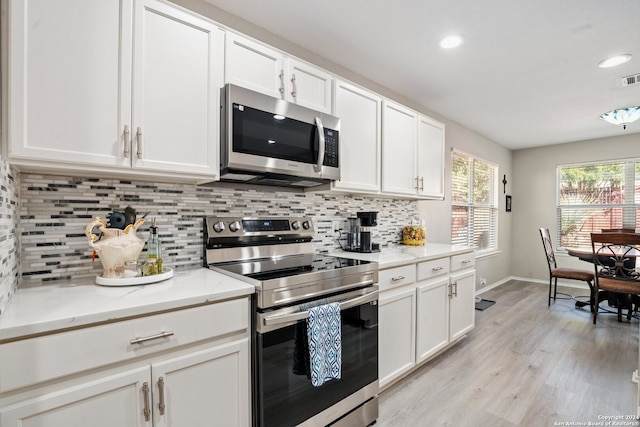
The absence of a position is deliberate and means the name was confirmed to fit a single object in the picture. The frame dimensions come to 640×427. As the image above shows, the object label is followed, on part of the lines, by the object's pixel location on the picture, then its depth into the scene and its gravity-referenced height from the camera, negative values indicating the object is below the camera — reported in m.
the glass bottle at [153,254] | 1.48 -0.20
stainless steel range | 1.41 -0.48
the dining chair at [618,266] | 3.20 -0.54
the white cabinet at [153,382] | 0.95 -0.58
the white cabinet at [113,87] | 1.16 +0.53
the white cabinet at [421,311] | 2.13 -0.74
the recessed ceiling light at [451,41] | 2.26 +1.28
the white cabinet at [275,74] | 1.71 +0.84
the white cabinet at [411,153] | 2.67 +0.58
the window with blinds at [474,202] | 4.48 +0.22
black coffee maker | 2.56 -0.14
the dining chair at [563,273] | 4.03 -0.73
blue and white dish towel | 1.51 -0.63
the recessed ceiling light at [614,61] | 2.51 +1.28
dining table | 3.53 -0.49
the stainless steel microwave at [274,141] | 1.65 +0.43
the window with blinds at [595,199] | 4.93 +0.30
